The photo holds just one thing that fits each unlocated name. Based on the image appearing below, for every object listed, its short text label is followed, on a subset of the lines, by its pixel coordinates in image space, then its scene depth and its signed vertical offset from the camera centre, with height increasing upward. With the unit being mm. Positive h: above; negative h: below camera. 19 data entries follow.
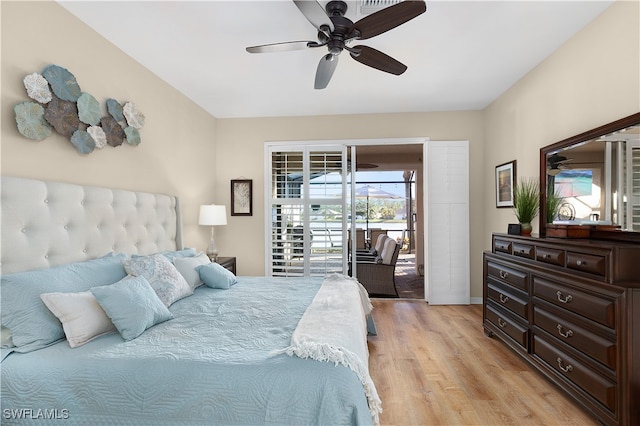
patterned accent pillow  2254 -426
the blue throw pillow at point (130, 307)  1724 -503
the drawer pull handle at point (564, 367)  2134 -999
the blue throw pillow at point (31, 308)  1582 -457
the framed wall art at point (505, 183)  3803 +362
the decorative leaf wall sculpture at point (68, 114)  2002 +687
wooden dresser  1749 -662
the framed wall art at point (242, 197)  4871 +236
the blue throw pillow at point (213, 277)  2844 -542
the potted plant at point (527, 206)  3053 +65
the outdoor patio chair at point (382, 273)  4895 -886
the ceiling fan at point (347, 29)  1813 +1103
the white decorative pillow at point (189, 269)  2719 -457
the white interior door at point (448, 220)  4598 -94
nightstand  3891 -582
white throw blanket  1415 -616
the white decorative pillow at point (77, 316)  1627 -514
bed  1310 -632
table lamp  3961 -57
